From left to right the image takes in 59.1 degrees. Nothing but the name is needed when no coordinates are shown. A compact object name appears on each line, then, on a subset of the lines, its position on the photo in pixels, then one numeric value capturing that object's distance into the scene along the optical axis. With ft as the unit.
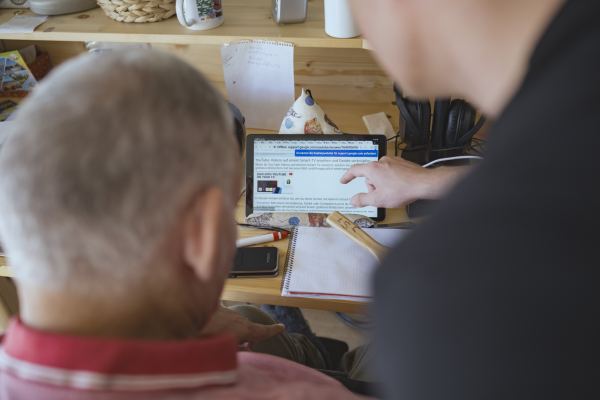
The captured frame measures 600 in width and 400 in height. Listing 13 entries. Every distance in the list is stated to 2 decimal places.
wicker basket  4.00
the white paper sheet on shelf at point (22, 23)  4.22
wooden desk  3.29
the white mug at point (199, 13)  3.87
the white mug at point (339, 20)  3.79
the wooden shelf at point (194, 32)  4.00
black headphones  4.03
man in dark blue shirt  1.17
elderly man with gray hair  1.56
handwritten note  4.28
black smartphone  3.47
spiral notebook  3.30
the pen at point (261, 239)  3.67
